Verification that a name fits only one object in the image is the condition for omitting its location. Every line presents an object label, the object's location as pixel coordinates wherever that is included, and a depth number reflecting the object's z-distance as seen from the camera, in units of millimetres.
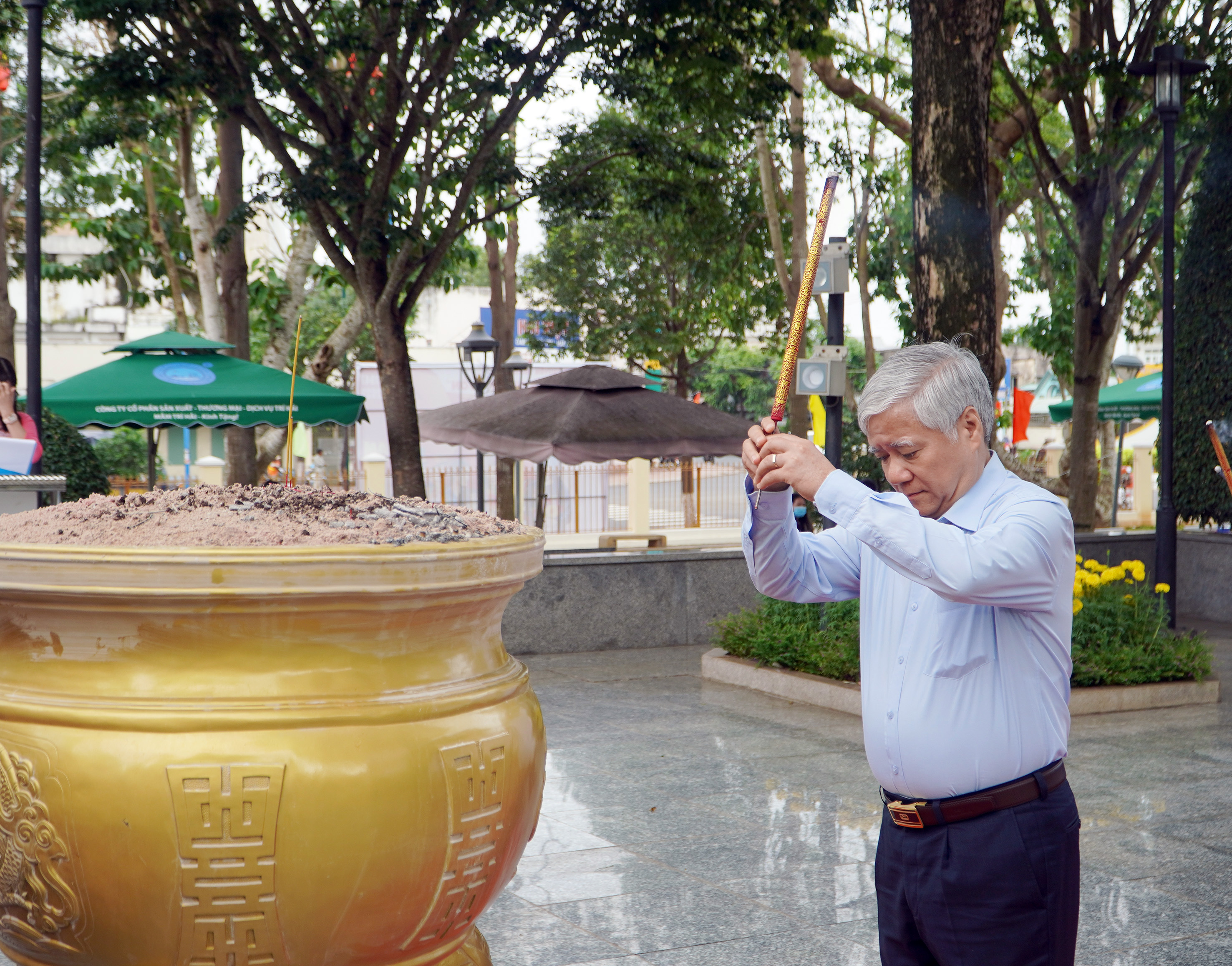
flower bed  8086
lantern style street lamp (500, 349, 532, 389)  21281
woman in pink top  7520
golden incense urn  1858
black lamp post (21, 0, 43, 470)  8602
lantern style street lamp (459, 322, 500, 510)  18156
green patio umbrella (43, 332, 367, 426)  11391
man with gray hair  2318
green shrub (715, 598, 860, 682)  8281
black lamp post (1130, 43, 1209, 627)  10328
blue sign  32406
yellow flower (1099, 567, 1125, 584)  8641
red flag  29906
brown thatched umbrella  12484
